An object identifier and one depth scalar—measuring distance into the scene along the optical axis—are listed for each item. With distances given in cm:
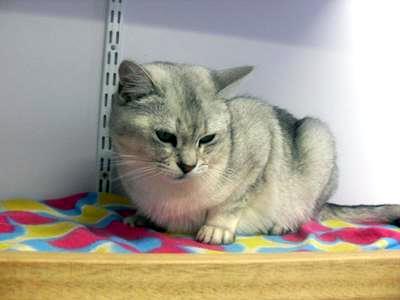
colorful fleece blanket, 109
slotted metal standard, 148
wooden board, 70
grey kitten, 110
